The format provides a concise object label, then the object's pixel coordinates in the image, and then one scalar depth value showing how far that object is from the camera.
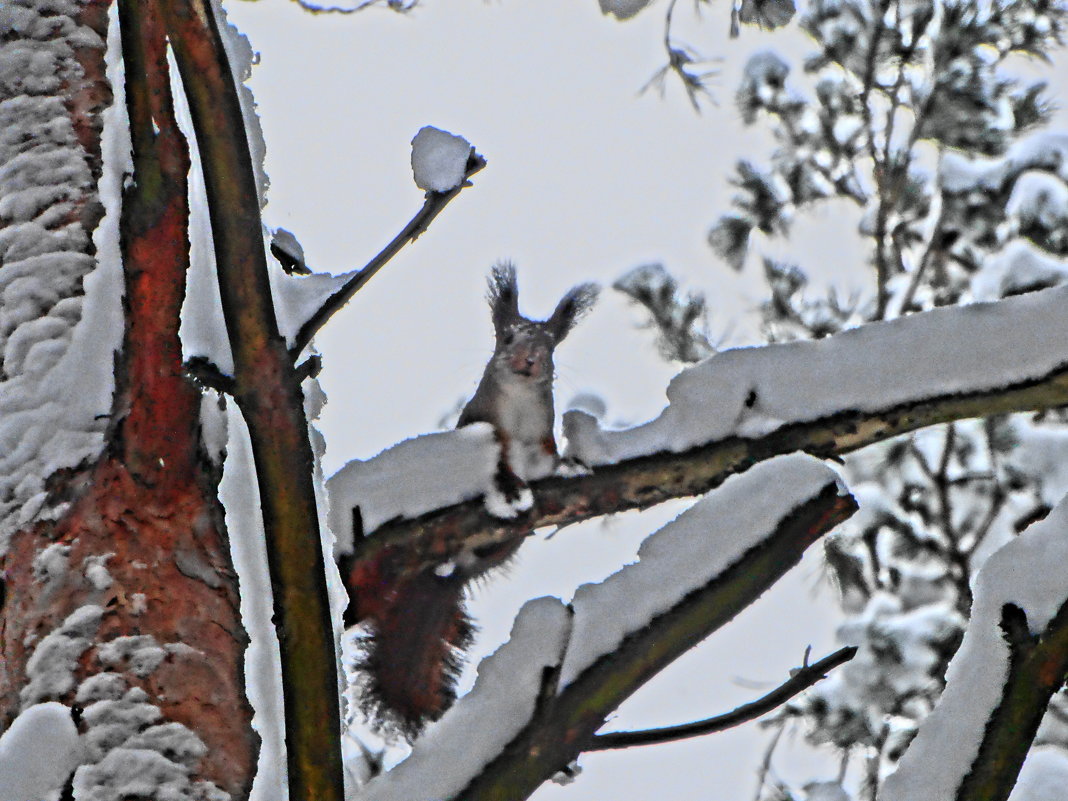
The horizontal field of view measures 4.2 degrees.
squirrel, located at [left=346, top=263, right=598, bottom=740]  10.88
